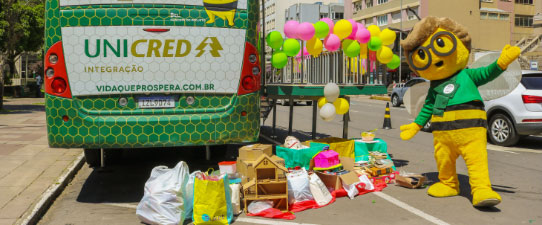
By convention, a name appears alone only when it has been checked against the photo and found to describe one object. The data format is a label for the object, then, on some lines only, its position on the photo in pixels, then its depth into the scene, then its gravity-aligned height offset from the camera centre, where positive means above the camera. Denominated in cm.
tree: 2025 +223
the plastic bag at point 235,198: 561 -131
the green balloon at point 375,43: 824 +52
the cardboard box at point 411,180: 683 -137
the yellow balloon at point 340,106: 787 -45
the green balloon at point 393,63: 870 +22
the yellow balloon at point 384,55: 839 +34
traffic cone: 1508 -130
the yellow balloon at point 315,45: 856 +51
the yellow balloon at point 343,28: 813 +75
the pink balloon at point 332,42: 821 +54
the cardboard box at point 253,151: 645 -93
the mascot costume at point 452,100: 594 -29
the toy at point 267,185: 568 -119
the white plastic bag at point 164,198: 523 -122
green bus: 599 +6
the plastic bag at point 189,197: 539 -124
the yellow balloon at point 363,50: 857 +43
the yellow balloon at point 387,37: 837 +63
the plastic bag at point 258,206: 562 -139
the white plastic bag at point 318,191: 609 -134
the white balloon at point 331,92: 752 -23
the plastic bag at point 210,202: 520 -125
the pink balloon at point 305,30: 808 +71
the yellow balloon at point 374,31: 838 +72
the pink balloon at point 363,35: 817 +64
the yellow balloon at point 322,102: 777 -38
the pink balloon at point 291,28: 818 +75
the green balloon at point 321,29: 817 +74
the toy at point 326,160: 670 -108
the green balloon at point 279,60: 820 +26
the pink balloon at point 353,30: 830 +73
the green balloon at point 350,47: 822 +46
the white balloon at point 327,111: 744 -49
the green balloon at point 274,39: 812 +58
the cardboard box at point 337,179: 652 -129
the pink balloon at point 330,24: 847 +85
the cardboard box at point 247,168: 595 -107
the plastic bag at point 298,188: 595 -127
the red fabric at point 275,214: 552 -146
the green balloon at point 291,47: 823 +46
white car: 1022 -72
